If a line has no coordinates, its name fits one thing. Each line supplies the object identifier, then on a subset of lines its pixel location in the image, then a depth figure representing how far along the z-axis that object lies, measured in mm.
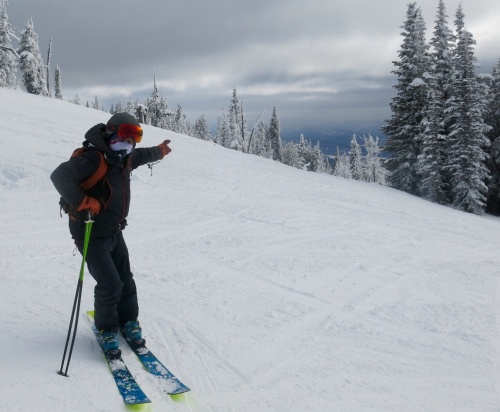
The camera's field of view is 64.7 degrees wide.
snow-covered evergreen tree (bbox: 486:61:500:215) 28375
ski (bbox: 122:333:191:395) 3451
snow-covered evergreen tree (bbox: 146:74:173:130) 59406
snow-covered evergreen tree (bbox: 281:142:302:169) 76375
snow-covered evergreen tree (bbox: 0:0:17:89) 39812
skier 3443
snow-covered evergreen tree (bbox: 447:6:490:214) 25734
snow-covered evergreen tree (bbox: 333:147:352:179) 87562
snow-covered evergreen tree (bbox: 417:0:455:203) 25859
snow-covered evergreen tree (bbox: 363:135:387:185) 87069
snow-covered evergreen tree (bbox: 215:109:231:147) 83075
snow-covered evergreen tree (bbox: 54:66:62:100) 71788
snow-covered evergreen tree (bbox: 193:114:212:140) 96062
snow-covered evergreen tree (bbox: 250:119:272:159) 81912
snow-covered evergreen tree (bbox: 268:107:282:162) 73362
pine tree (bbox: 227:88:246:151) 63656
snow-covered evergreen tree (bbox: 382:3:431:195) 27469
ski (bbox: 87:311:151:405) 3225
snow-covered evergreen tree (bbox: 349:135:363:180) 79500
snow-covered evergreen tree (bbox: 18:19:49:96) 44625
